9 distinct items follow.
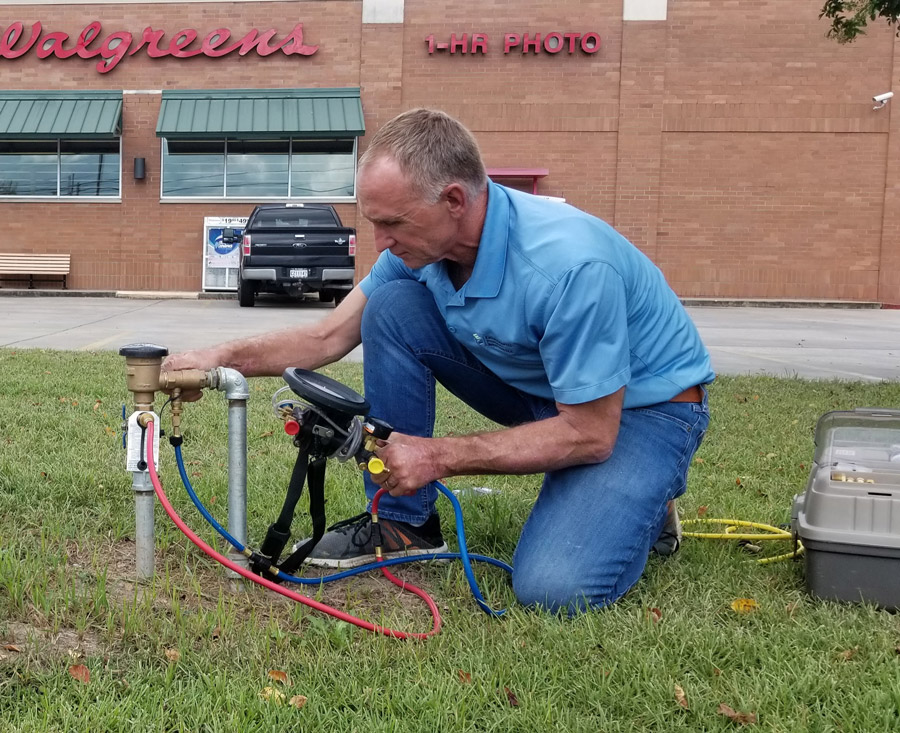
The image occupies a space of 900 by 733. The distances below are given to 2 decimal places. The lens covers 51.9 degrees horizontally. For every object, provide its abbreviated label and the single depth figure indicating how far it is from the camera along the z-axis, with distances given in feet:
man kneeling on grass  7.85
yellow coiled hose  10.48
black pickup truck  49.75
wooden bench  63.67
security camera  60.23
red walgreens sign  62.80
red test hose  7.54
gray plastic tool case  8.18
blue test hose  8.21
